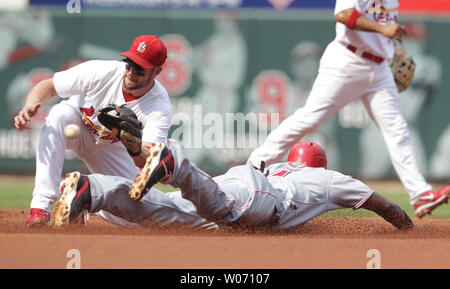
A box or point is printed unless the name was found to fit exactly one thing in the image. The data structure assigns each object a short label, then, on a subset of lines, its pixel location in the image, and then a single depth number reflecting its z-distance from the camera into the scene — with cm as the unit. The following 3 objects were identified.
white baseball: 791
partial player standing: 838
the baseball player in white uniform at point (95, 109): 805
